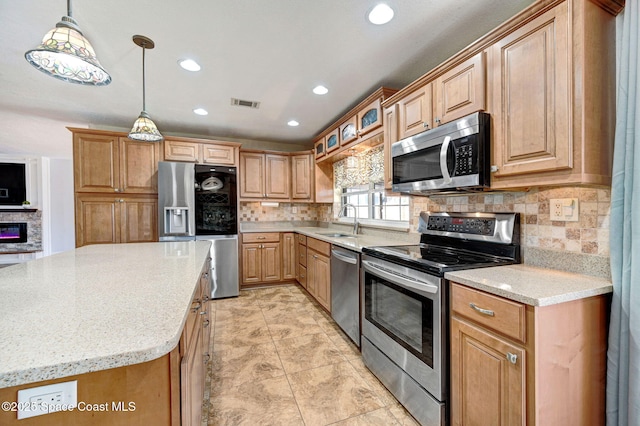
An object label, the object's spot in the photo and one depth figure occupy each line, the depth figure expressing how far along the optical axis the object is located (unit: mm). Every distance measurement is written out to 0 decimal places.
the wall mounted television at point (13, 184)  5543
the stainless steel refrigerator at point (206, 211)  3424
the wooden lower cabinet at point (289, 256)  4207
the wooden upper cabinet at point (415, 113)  1896
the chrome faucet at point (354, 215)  3356
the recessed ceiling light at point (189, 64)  2174
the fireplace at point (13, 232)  5596
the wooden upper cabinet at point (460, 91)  1550
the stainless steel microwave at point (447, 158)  1519
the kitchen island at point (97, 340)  583
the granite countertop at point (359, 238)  2467
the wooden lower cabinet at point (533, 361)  1062
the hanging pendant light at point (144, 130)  2102
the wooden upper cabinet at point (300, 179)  4371
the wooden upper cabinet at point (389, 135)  2220
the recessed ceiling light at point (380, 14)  1588
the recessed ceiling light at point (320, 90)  2645
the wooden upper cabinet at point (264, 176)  4191
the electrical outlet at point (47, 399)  580
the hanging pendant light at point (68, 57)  1132
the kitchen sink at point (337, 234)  3374
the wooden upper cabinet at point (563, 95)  1163
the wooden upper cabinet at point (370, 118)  2488
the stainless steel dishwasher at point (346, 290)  2314
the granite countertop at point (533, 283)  1066
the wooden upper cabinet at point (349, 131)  2910
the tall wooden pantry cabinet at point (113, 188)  3297
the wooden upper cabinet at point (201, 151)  3600
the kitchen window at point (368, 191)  2923
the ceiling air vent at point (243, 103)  2945
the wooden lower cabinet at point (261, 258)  4012
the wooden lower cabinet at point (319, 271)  2959
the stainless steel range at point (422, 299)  1428
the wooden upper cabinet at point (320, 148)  3809
